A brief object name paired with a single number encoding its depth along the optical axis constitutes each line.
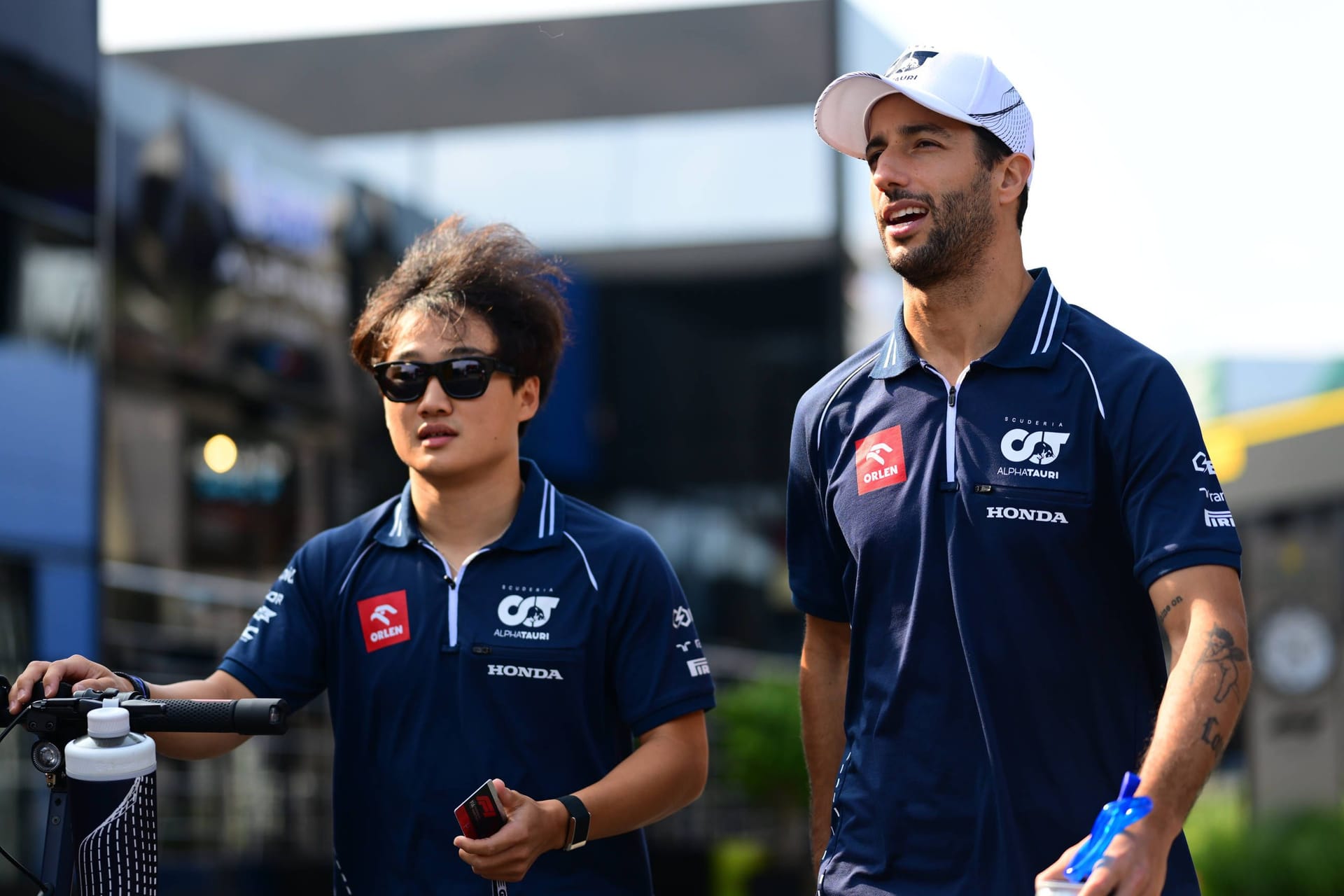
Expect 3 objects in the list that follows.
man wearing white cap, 6.04
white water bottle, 5.62
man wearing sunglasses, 7.15
